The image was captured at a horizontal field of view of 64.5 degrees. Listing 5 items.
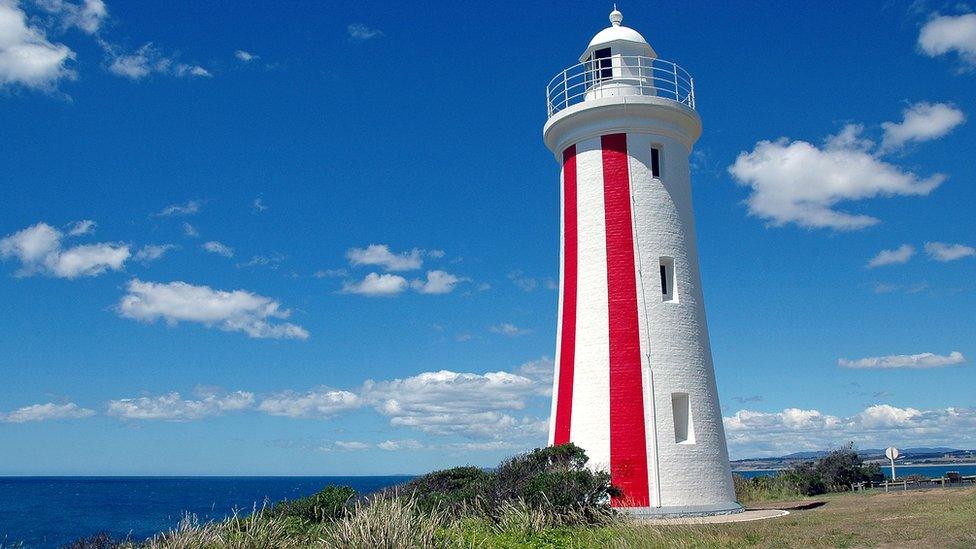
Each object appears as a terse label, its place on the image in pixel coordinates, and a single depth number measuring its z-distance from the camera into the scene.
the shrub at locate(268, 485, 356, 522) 14.65
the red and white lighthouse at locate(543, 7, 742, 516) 18.64
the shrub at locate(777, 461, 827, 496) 27.72
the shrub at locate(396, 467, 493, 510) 15.76
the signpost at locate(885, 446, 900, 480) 29.75
